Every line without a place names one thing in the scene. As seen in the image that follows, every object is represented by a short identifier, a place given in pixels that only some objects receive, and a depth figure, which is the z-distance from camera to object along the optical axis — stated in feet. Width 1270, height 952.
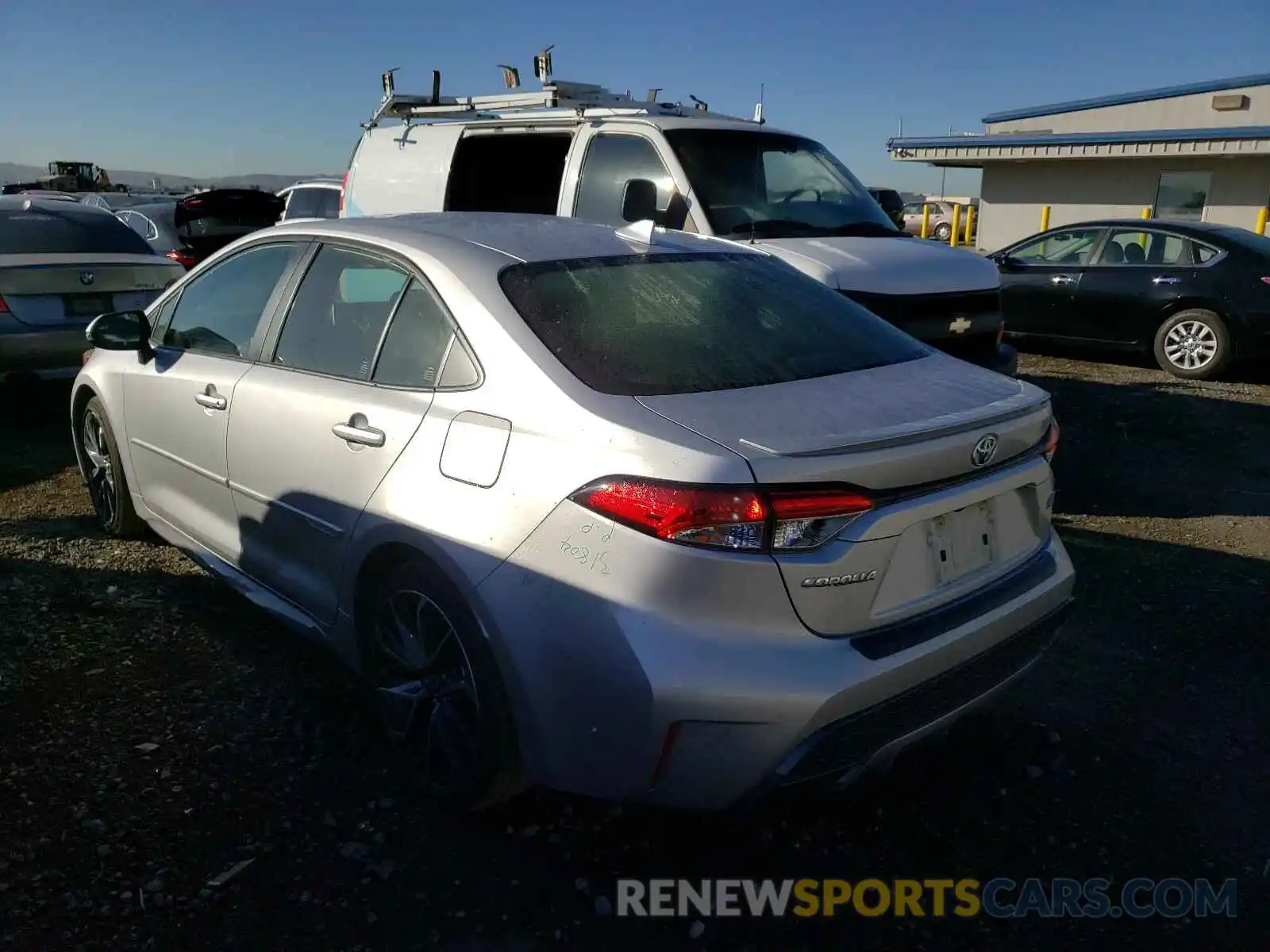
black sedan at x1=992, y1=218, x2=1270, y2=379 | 30.94
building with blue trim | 66.74
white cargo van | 18.97
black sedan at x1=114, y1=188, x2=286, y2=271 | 46.97
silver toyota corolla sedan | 7.27
